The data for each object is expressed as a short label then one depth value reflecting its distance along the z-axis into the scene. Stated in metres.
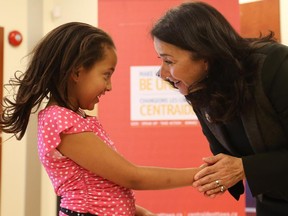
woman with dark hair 2.37
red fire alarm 4.56
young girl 2.29
